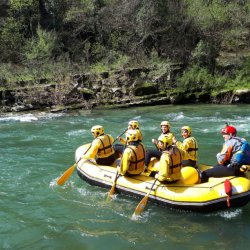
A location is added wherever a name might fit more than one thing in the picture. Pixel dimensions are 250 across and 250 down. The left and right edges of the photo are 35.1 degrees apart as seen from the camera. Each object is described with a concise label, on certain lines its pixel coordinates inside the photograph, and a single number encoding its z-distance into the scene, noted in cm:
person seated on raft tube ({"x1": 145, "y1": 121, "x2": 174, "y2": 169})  787
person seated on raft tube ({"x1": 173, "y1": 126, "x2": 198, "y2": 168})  772
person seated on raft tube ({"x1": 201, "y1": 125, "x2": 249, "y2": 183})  700
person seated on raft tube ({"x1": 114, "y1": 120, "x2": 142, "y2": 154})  884
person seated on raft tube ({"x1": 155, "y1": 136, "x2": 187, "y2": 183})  670
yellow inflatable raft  649
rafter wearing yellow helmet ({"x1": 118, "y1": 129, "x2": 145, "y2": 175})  717
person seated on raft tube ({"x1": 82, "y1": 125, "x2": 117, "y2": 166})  805
